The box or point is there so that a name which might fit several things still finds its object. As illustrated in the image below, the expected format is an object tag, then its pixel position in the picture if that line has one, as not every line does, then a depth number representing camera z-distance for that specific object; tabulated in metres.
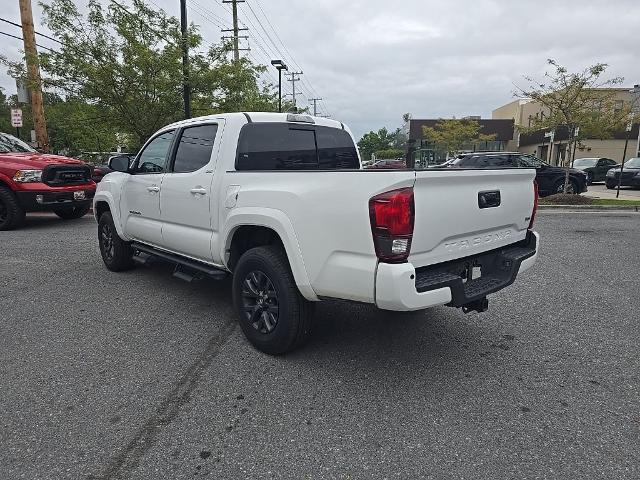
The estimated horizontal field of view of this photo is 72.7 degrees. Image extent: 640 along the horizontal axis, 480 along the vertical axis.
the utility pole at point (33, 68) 12.02
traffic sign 13.50
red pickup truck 8.92
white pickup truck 2.64
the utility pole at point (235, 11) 28.44
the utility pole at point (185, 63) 11.83
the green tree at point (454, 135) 39.28
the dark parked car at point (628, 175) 19.78
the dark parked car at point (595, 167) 23.33
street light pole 27.92
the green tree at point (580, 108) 13.82
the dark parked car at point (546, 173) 14.87
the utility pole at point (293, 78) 56.88
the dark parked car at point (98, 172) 14.58
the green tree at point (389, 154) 73.50
